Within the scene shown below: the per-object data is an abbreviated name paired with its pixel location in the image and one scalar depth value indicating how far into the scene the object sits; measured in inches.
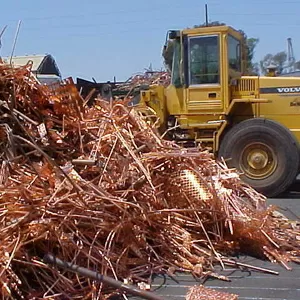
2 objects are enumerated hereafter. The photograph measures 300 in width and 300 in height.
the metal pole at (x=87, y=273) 117.3
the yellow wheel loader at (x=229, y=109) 328.2
